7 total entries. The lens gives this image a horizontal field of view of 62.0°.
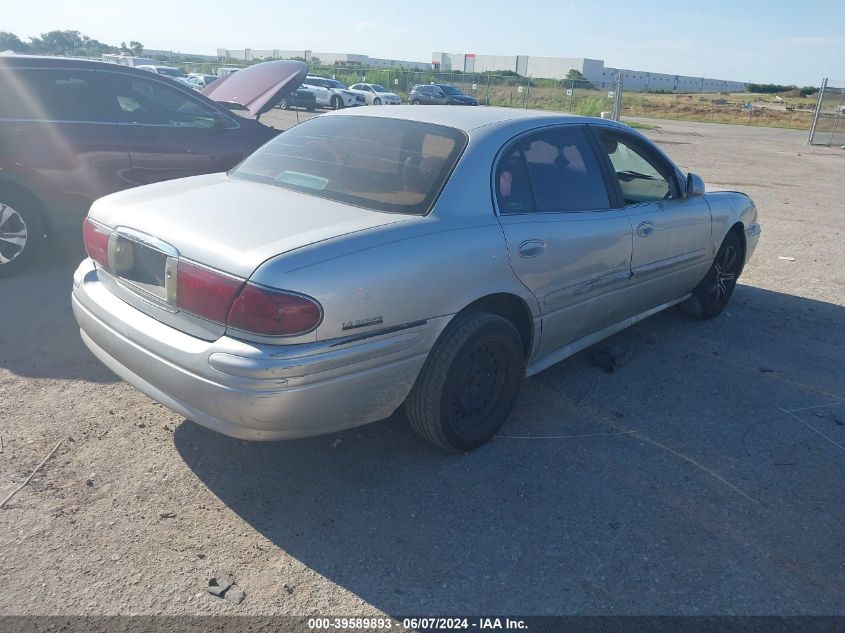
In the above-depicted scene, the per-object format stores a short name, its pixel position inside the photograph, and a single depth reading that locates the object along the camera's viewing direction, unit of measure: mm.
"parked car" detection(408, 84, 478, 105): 35375
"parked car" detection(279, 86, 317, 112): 33438
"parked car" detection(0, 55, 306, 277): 5672
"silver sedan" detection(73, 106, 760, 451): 2693
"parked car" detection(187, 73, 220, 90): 32656
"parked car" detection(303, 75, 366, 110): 35125
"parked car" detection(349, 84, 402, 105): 36469
